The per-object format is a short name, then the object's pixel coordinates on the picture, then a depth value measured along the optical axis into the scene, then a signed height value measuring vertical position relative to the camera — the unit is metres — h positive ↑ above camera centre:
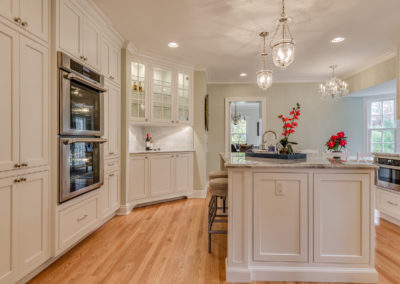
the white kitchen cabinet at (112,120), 2.96 +0.27
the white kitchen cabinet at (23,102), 1.53 +0.28
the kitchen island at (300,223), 1.80 -0.67
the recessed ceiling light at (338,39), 3.26 +1.48
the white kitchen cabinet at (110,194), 2.91 -0.74
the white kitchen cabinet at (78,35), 2.07 +1.08
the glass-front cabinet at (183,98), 4.38 +0.84
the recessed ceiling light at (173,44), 3.46 +1.49
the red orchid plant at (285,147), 2.24 -0.07
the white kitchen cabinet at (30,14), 1.55 +0.93
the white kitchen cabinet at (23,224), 1.52 -0.62
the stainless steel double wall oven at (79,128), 2.00 +0.13
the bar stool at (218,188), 2.26 -0.49
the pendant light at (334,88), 4.29 +1.02
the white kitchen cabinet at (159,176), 3.66 -0.63
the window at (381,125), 4.73 +0.34
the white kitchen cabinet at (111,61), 2.91 +1.08
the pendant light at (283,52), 2.22 +0.88
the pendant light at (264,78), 3.23 +0.91
